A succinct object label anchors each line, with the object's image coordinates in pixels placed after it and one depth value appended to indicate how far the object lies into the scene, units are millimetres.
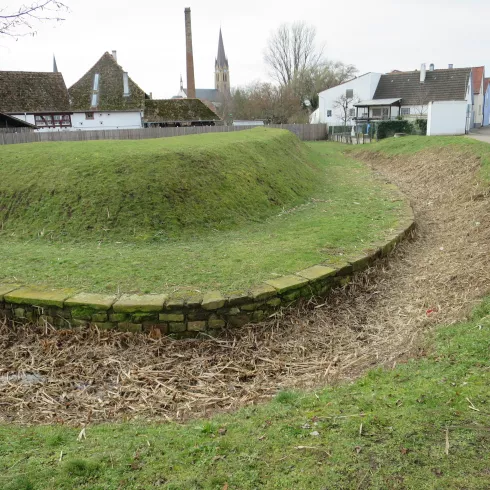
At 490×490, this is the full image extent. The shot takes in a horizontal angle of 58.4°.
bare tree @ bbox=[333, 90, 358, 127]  41219
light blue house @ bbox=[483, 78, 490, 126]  45662
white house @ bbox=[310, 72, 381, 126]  40844
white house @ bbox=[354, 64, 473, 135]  36594
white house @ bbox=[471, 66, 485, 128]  43781
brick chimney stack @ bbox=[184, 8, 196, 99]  43094
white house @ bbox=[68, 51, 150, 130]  36594
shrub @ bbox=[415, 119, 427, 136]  26719
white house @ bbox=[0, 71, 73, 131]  33656
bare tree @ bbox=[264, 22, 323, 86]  59938
